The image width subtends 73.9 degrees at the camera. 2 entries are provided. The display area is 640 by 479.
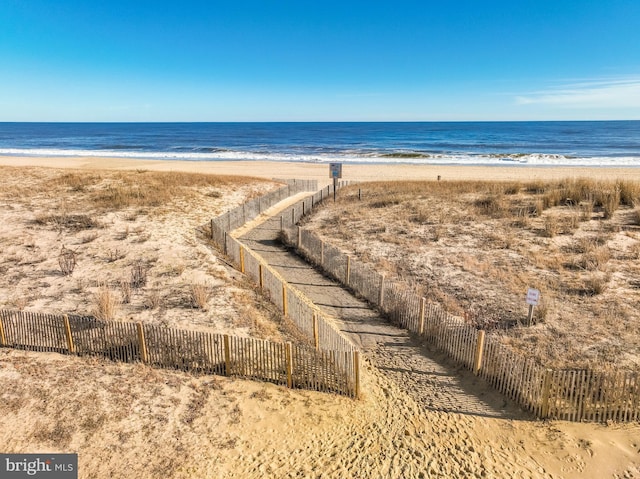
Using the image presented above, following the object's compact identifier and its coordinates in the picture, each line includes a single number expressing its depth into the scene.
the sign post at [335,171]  26.70
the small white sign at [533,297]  10.50
